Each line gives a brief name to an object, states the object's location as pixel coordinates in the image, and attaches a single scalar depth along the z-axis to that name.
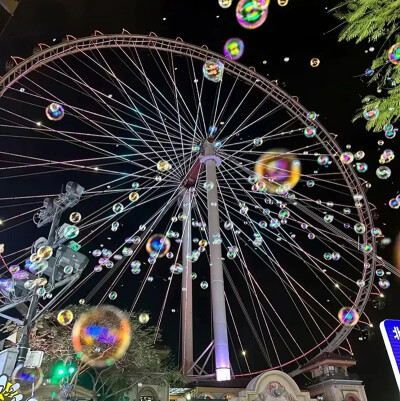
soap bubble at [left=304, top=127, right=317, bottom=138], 13.94
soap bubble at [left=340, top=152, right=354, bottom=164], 11.94
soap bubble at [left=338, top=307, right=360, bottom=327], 16.73
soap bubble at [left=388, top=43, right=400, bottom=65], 5.58
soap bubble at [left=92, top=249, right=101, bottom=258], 13.66
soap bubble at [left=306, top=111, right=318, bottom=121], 15.51
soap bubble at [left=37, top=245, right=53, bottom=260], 6.39
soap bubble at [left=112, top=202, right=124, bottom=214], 12.60
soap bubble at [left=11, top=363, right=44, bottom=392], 5.41
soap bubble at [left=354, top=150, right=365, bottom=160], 11.98
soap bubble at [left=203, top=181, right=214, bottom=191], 15.78
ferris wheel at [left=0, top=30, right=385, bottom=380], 13.67
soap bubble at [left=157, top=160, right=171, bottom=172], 12.95
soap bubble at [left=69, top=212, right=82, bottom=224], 11.11
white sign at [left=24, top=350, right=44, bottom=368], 5.58
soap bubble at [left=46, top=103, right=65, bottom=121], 11.12
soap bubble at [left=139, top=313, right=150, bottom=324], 14.91
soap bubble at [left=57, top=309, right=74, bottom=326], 10.29
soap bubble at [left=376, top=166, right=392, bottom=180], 10.86
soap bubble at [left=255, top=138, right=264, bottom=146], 14.26
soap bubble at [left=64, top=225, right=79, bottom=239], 6.53
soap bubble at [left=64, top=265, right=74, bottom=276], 6.27
